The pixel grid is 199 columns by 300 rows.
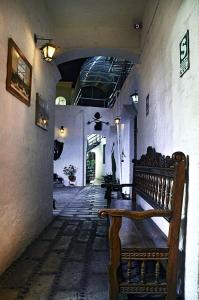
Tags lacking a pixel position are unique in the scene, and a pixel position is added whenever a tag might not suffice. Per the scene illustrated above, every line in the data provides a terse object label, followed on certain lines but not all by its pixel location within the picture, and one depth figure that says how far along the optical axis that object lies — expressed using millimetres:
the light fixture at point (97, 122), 13125
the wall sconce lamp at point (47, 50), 3553
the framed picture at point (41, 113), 3758
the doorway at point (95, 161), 17328
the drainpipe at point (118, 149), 10758
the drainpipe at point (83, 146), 12977
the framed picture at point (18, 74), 2573
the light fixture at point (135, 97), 6430
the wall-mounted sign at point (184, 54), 2037
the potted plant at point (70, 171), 12782
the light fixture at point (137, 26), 4666
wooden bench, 1913
